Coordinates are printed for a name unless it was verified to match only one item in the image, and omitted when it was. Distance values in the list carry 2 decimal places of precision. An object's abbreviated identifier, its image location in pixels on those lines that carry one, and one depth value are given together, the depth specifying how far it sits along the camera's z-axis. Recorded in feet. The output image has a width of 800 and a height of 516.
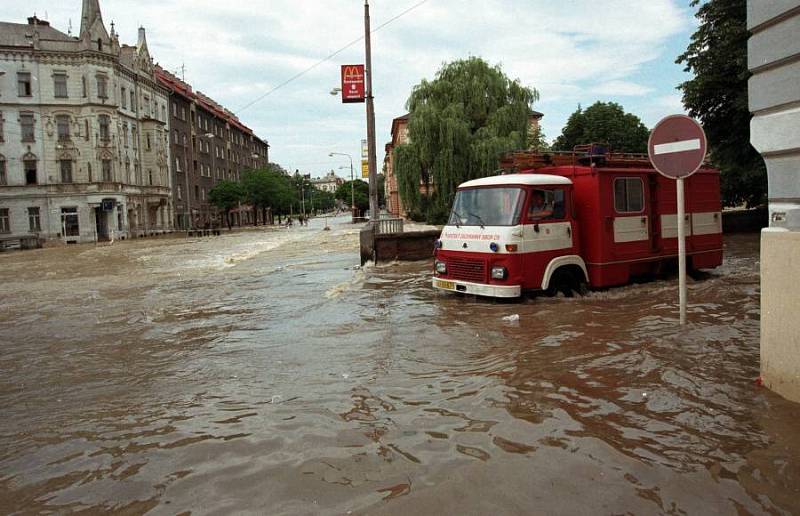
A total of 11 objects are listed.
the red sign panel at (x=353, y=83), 65.41
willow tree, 96.68
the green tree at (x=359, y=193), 405.18
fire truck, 31.69
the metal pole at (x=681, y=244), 22.84
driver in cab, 31.86
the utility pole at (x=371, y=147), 62.75
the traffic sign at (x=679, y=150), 22.08
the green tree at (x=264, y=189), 222.07
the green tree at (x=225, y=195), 207.10
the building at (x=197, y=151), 209.38
